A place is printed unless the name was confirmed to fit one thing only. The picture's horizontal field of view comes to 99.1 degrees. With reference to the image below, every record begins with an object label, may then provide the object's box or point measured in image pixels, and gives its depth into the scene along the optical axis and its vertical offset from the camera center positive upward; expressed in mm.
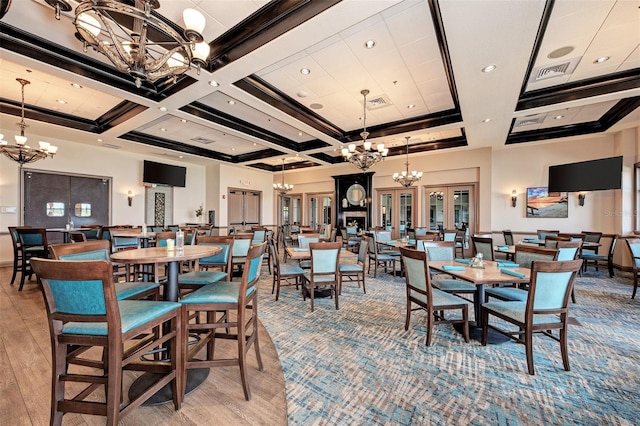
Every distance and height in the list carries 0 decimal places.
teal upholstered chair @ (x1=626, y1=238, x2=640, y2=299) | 4222 -657
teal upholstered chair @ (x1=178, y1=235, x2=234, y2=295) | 2609 -647
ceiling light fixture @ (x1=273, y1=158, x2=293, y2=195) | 10843 +981
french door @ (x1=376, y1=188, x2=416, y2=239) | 9672 +116
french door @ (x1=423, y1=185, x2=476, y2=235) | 8609 +178
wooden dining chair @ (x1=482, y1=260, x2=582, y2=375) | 2191 -743
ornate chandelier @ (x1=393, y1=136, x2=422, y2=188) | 7926 +1021
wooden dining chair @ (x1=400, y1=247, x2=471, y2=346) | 2682 -849
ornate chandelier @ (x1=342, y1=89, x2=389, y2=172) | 5766 +1243
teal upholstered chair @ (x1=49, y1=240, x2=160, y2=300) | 2133 -379
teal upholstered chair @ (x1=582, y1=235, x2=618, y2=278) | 5723 -929
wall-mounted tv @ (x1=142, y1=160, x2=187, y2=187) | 8773 +1241
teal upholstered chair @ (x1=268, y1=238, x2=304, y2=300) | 4156 -917
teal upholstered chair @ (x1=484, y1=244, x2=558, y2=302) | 2861 -601
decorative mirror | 10656 +711
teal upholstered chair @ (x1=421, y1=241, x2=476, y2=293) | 3867 -534
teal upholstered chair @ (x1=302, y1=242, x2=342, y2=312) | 3736 -732
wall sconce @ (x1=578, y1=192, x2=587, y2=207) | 7125 +421
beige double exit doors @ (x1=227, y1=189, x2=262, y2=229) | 11016 +176
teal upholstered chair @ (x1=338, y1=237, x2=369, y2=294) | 4297 -884
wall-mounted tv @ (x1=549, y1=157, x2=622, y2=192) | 6168 +909
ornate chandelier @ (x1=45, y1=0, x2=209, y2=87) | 2029 +1460
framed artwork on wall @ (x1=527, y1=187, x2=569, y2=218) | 7395 +273
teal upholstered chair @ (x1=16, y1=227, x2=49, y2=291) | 4730 -542
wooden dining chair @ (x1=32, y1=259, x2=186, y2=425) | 1347 -623
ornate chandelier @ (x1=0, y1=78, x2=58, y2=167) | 4973 +1126
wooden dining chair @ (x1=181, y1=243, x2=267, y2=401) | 1893 -649
